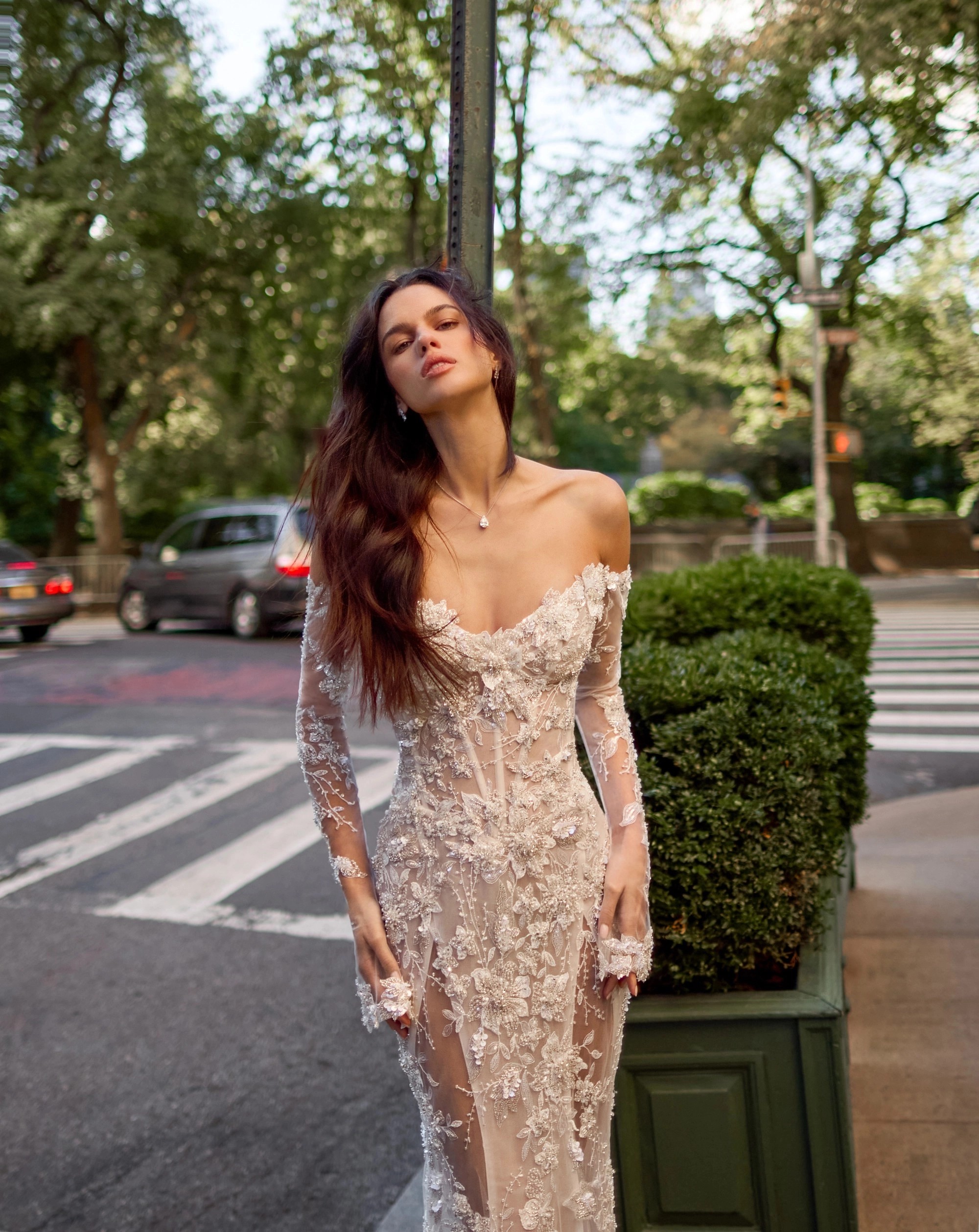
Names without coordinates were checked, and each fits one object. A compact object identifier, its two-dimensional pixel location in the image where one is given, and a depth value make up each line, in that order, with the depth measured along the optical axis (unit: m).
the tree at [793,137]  17.47
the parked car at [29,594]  18.36
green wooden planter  2.54
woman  2.08
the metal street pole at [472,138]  3.01
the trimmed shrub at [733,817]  2.76
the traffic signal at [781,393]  22.41
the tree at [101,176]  23.33
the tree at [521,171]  24.19
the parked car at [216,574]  16.92
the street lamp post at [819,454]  21.63
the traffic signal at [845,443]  21.30
